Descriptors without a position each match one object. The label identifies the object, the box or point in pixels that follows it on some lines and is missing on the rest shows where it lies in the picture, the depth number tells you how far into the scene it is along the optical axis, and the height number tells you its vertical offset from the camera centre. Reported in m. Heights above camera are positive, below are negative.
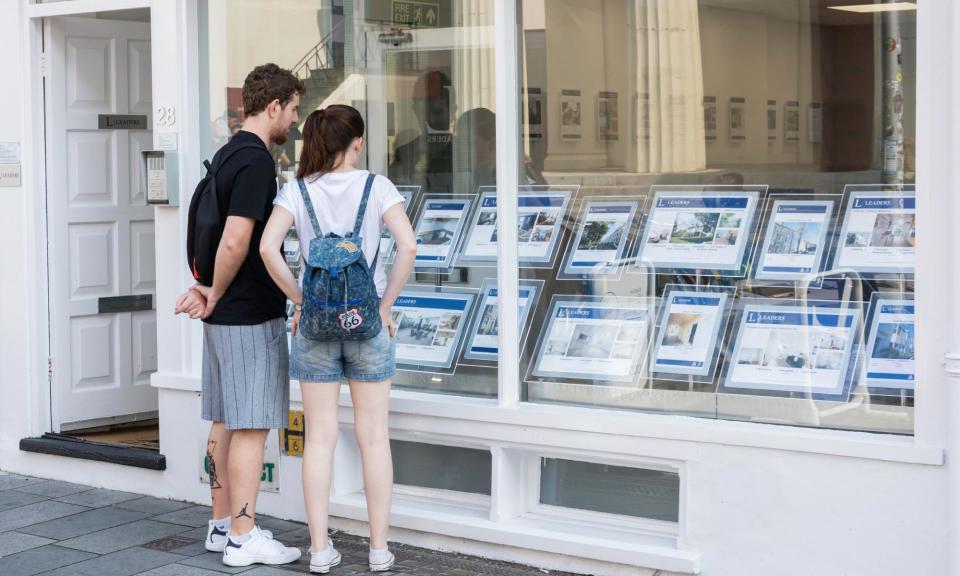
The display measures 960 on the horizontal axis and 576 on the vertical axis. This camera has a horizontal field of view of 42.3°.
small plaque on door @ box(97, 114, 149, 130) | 7.41 +0.98
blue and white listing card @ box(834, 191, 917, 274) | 4.68 +0.15
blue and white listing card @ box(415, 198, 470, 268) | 5.92 +0.24
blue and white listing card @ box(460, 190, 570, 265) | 5.61 +0.25
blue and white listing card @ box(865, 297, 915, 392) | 4.63 -0.28
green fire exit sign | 6.01 +1.30
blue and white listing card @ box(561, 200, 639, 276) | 5.50 +0.17
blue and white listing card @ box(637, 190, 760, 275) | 5.20 +0.19
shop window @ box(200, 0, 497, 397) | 5.82 +0.82
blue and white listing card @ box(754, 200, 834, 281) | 4.99 +0.14
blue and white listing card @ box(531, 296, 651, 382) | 5.35 -0.28
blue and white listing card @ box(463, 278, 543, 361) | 5.60 -0.18
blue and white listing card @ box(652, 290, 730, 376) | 5.15 -0.24
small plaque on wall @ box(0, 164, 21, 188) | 7.02 +0.63
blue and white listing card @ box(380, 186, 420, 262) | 6.07 +0.23
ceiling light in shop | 4.61 +1.02
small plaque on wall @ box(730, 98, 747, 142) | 5.28 +0.66
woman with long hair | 4.95 -0.10
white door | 7.16 +0.34
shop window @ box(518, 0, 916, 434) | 4.77 +0.29
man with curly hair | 5.09 -0.15
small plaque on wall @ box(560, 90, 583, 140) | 5.65 +0.74
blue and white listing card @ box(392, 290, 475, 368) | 5.84 -0.22
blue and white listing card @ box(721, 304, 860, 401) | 4.82 -0.31
